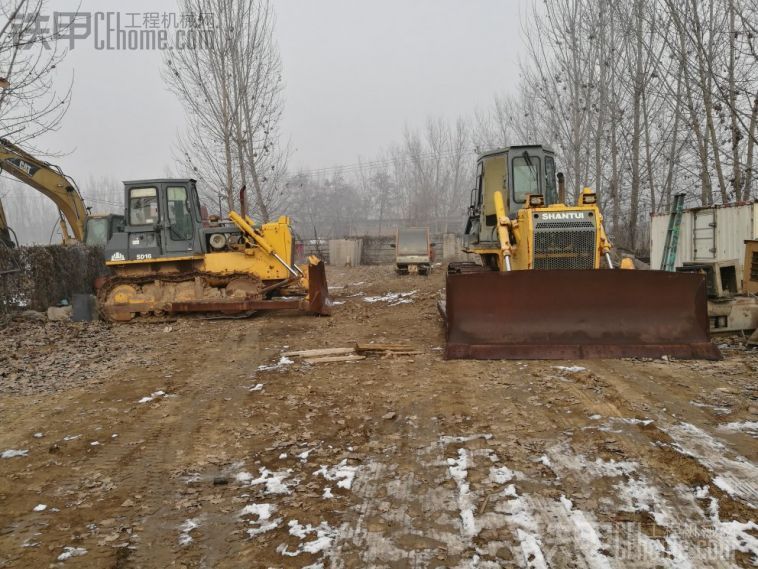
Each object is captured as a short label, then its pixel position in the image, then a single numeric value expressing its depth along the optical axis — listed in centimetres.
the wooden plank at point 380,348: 710
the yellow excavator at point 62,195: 1258
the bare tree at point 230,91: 1870
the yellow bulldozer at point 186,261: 1107
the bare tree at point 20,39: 911
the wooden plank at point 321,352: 711
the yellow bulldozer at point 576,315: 624
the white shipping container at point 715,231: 1185
